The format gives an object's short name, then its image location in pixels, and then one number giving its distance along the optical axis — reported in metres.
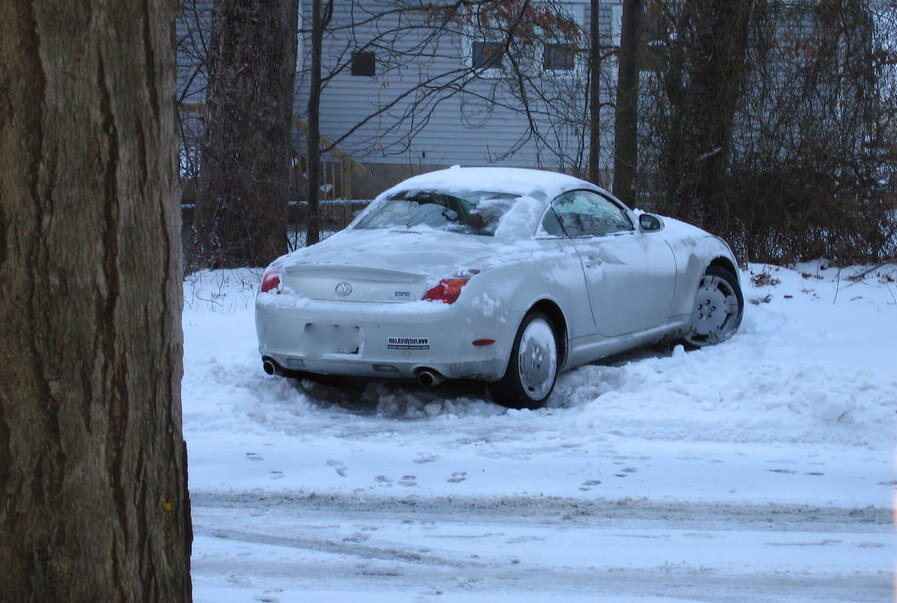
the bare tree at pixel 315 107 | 19.20
